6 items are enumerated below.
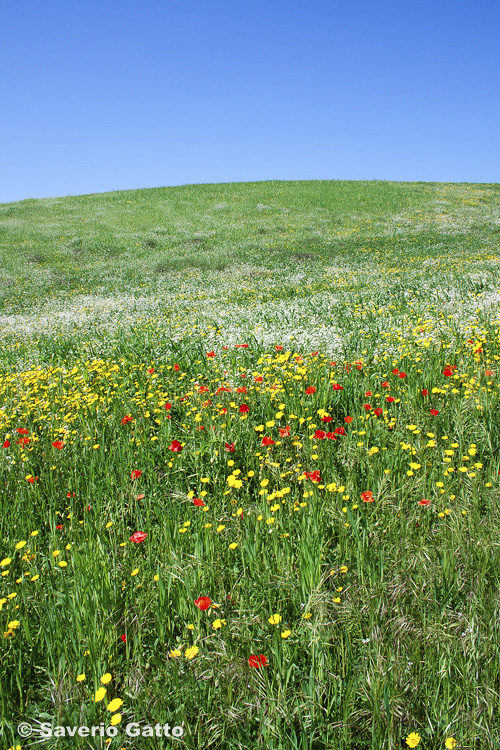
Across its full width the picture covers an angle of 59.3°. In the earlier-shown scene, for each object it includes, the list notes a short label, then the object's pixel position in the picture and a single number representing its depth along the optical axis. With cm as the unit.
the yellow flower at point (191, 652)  199
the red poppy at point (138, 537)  276
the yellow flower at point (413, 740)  161
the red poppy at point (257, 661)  193
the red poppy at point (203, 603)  211
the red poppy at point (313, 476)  305
